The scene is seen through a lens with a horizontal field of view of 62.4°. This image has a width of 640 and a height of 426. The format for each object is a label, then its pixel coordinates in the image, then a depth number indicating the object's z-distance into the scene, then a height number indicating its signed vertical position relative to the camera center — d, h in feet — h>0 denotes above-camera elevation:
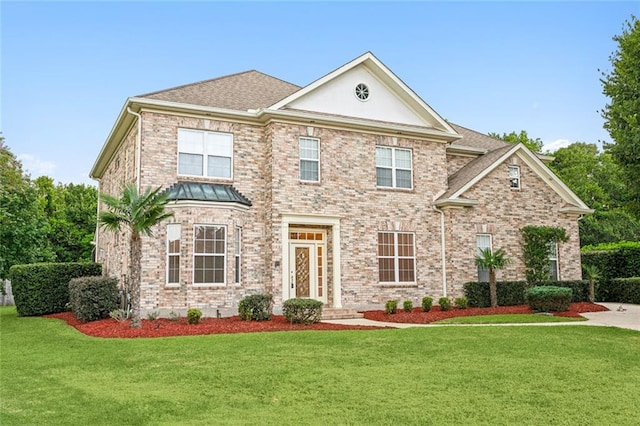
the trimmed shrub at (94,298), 50.80 -2.47
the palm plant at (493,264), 60.80 +0.63
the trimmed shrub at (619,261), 79.05 +1.14
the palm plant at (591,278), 67.72 -1.18
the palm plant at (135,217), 44.16 +4.58
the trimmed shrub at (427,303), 58.39 -3.66
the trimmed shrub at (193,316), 47.13 -3.94
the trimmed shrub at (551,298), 55.88 -3.08
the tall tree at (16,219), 68.08 +7.09
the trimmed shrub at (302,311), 47.83 -3.62
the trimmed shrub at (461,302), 60.90 -3.74
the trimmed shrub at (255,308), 50.01 -3.47
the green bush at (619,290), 73.20 -3.12
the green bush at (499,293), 62.34 -2.84
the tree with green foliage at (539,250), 66.08 +2.39
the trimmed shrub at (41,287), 63.41 -1.72
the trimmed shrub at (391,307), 57.31 -3.98
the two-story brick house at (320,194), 54.13 +8.95
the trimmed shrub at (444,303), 59.82 -3.81
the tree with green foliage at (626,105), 40.52 +12.94
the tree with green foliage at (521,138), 135.71 +34.18
